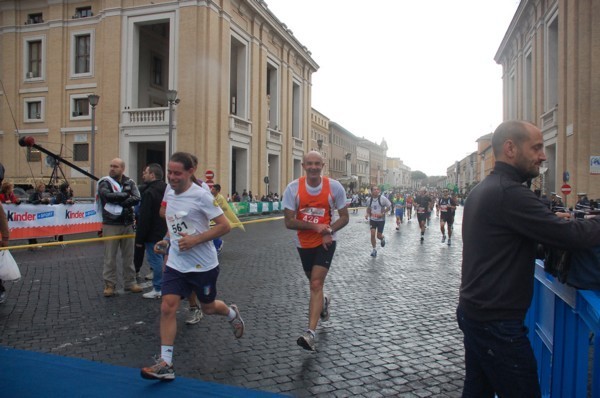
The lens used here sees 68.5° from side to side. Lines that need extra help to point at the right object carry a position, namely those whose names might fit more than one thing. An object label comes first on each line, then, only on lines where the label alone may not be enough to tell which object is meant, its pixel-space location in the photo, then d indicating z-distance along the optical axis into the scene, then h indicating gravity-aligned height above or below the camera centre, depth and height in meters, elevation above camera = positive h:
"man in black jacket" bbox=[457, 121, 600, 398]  2.01 -0.22
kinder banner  12.94 -0.76
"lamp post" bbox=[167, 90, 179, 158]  21.94 +4.96
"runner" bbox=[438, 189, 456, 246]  15.48 -0.36
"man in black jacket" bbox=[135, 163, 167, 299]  6.74 -0.46
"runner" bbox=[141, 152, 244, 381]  3.95 -0.37
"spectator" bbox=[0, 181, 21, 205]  12.44 +0.04
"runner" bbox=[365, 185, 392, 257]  12.81 -0.38
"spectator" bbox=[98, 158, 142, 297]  6.84 -0.24
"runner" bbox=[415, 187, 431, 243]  16.56 -0.25
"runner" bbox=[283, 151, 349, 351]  4.72 -0.21
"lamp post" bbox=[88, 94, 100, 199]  21.75 +4.77
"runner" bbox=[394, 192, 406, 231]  22.94 -0.51
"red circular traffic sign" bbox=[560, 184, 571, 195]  21.76 +0.67
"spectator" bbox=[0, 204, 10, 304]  5.93 -0.46
